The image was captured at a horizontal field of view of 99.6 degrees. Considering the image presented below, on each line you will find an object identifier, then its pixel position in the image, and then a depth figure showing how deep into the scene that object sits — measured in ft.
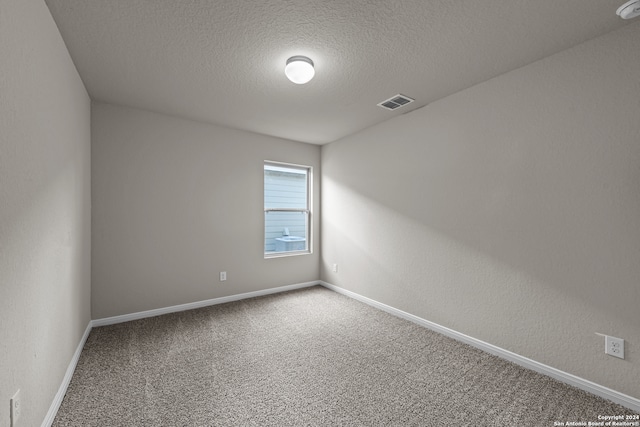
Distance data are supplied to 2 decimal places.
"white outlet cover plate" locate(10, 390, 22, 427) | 3.77
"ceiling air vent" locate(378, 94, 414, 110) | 9.20
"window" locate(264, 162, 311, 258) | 13.64
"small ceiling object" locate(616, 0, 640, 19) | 4.96
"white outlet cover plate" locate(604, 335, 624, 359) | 5.72
